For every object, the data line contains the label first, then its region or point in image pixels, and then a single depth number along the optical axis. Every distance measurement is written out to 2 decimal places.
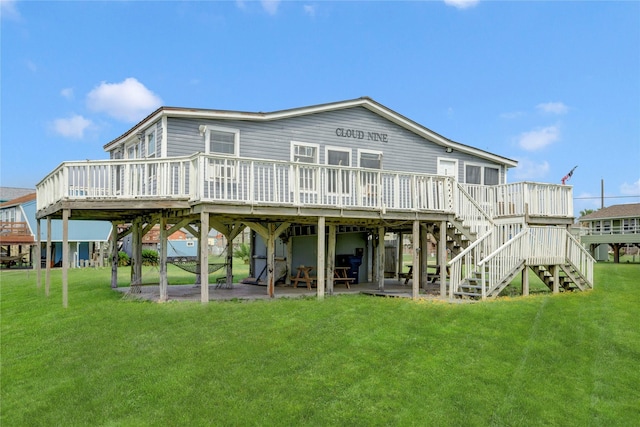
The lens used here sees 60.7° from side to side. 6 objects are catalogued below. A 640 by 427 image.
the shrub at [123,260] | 36.81
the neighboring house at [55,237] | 35.59
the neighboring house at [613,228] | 38.75
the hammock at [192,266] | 16.69
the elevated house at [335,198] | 13.58
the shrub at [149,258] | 37.16
